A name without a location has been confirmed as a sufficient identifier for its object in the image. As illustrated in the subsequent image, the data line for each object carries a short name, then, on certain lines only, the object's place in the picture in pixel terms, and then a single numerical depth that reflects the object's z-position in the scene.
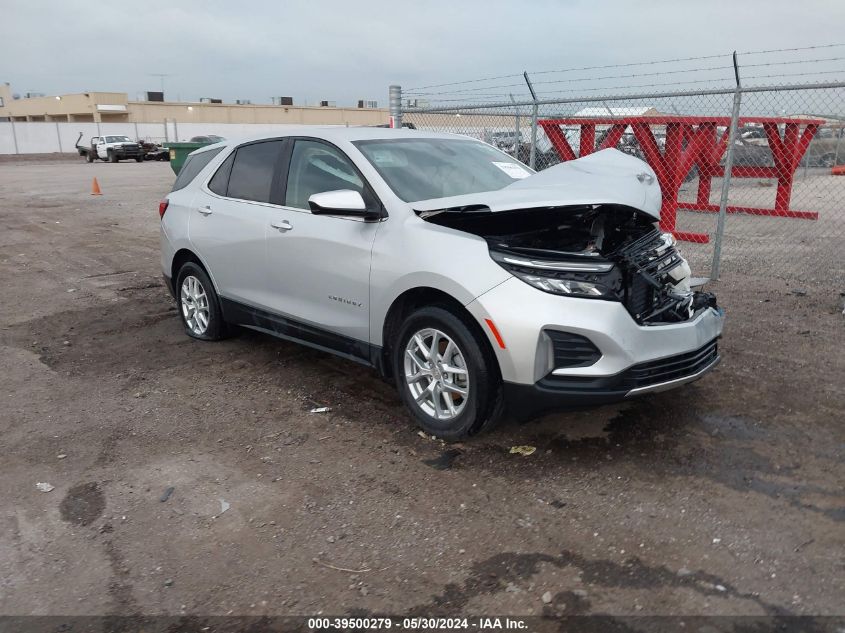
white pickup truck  40.12
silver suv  3.59
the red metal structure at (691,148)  10.92
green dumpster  23.50
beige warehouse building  65.69
